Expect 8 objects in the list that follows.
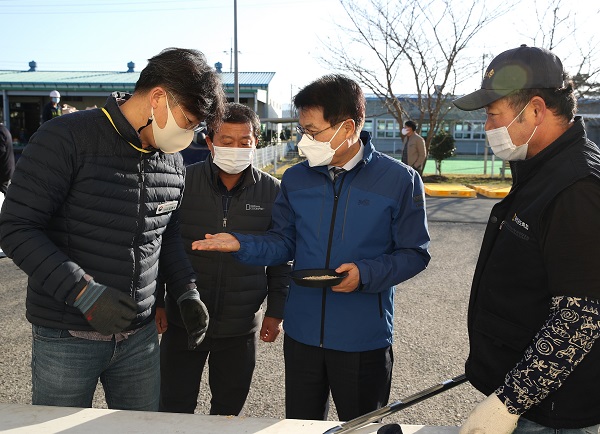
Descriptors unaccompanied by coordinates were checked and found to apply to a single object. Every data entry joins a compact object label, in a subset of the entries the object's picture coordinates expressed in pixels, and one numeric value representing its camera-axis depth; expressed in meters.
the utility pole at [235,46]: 19.03
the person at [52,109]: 9.86
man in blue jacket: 2.28
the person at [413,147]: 12.72
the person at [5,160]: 7.46
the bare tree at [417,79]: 17.67
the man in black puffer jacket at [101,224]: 1.75
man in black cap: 1.35
